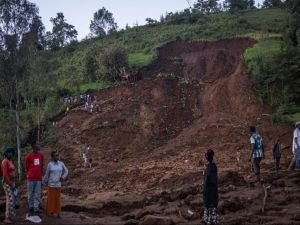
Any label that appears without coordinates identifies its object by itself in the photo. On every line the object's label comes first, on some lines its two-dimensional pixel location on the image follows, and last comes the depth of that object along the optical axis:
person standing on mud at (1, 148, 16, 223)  7.25
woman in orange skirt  7.88
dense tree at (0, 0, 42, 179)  16.06
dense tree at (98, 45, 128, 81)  27.45
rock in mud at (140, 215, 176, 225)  7.39
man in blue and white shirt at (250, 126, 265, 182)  10.13
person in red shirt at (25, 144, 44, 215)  7.62
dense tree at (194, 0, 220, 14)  54.48
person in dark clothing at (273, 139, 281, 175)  11.04
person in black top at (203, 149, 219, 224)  7.11
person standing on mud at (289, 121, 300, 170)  10.27
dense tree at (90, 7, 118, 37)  53.75
